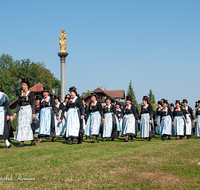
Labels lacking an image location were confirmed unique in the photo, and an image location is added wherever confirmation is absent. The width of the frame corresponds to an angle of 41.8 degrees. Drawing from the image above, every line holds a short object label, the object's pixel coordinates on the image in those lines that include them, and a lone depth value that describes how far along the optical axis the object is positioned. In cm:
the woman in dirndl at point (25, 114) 966
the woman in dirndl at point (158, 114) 1799
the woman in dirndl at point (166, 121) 1482
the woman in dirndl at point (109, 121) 1320
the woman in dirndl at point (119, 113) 1829
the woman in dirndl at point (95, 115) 1233
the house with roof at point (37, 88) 6560
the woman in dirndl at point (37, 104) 1550
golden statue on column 3393
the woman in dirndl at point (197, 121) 1630
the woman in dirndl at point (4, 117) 927
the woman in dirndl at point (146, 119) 1346
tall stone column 3341
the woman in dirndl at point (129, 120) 1266
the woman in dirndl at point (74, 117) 1110
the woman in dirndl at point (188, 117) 1625
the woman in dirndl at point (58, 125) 1558
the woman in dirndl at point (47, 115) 1216
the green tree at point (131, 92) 10331
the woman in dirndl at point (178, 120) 1549
